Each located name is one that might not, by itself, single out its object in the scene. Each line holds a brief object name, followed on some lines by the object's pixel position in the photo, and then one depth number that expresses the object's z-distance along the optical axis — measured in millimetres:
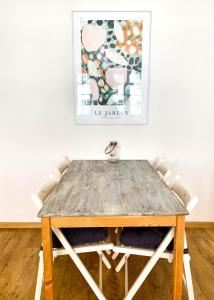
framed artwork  2465
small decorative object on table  2437
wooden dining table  1359
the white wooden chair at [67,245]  1463
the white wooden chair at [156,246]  1452
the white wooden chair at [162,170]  1954
